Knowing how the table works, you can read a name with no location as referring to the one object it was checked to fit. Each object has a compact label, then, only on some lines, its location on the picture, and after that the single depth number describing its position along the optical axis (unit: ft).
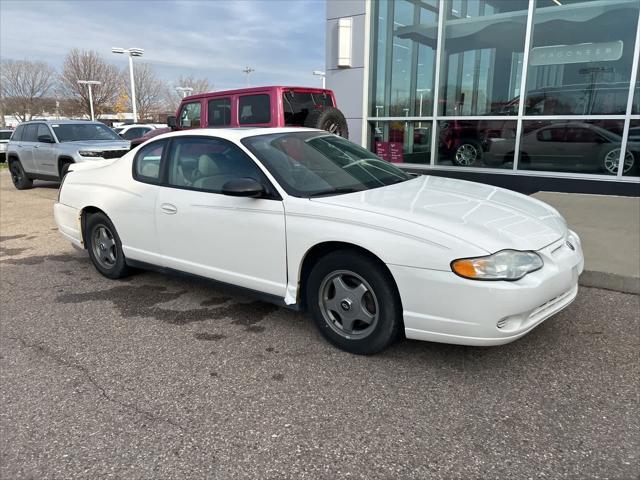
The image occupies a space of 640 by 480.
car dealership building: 28.35
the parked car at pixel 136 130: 64.85
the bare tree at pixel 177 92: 214.90
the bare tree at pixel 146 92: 197.47
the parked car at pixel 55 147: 35.81
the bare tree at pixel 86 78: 169.48
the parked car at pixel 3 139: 78.79
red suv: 26.68
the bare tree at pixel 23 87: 181.88
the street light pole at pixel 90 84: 151.00
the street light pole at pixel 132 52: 105.60
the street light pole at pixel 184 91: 189.78
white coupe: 9.49
